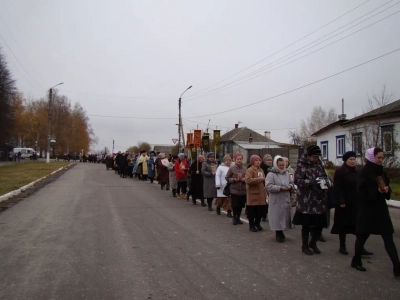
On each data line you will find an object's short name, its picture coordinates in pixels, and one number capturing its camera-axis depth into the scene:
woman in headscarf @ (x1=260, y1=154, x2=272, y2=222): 9.09
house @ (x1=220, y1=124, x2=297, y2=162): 65.50
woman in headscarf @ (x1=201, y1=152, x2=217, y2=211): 11.05
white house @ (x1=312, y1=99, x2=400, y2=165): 19.61
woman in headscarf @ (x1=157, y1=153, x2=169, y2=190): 17.16
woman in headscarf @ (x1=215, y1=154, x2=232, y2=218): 9.80
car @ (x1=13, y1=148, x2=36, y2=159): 65.56
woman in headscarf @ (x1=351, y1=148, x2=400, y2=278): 4.96
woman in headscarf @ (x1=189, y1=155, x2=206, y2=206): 12.50
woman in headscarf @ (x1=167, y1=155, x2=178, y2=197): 14.93
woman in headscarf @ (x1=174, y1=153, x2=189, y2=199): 13.89
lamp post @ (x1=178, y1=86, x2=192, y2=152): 36.72
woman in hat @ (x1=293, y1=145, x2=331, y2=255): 5.98
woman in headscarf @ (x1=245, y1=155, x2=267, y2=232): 7.79
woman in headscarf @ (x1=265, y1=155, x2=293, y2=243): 6.86
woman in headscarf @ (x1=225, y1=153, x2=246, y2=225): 8.73
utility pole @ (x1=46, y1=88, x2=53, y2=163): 37.95
